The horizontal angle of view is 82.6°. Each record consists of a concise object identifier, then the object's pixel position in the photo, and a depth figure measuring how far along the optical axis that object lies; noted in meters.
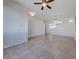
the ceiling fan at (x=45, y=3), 2.11
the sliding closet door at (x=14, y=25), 2.39
